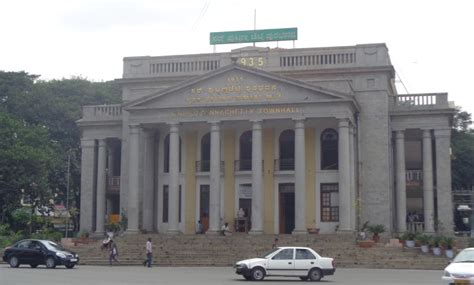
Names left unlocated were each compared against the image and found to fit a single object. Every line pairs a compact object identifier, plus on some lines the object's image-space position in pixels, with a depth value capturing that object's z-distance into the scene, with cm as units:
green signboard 4894
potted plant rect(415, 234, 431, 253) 3833
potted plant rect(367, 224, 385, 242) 4097
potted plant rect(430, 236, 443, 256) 3781
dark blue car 3422
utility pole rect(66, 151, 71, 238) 5762
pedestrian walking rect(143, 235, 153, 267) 3584
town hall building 4303
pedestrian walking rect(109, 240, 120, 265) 3719
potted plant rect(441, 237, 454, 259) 3747
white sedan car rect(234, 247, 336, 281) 2817
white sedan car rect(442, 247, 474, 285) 1938
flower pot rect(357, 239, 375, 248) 3912
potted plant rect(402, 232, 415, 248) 3956
